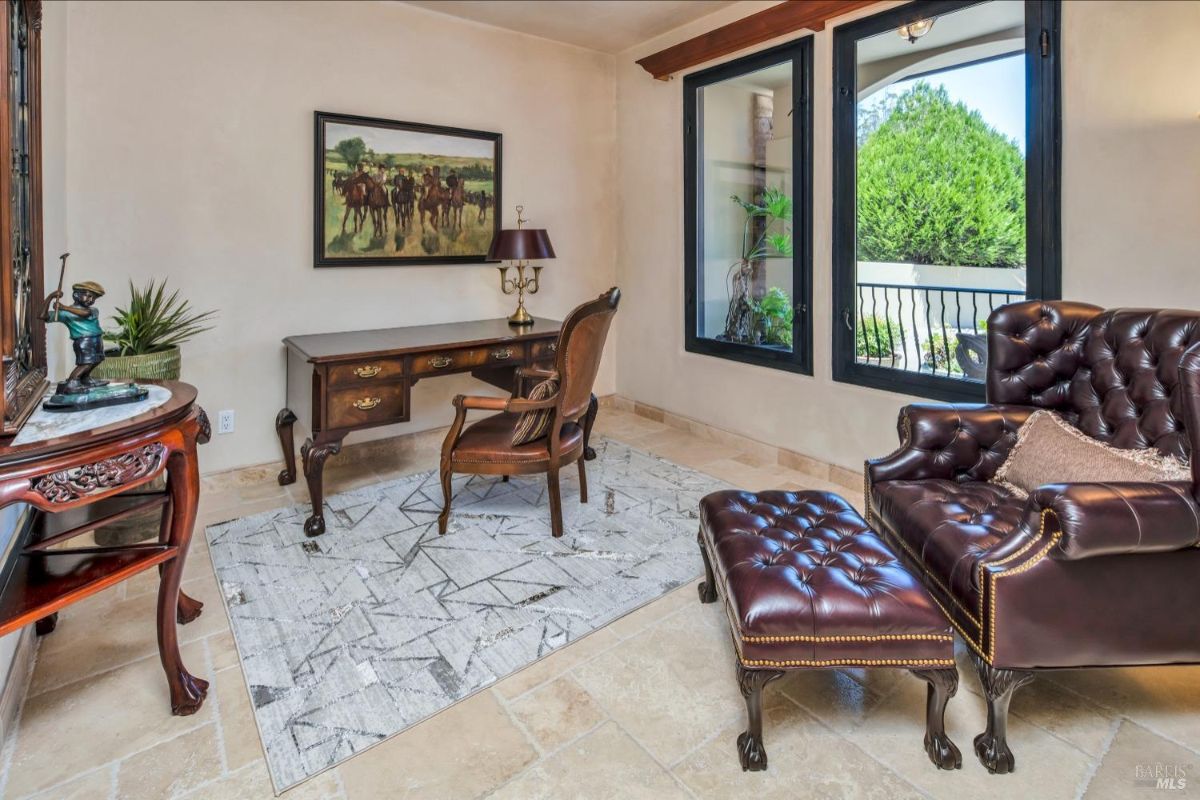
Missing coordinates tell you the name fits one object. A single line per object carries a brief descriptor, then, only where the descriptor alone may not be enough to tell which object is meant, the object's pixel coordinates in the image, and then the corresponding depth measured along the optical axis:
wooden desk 2.94
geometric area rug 1.84
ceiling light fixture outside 3.11
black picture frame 3.56
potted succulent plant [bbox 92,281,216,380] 2.68
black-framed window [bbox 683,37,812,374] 3.72
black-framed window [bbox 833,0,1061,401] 2.75
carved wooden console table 1.41
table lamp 3.88
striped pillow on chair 2.88
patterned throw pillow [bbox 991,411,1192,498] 1.84
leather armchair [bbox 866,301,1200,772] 1.46
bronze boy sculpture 1.71
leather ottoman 1.50
